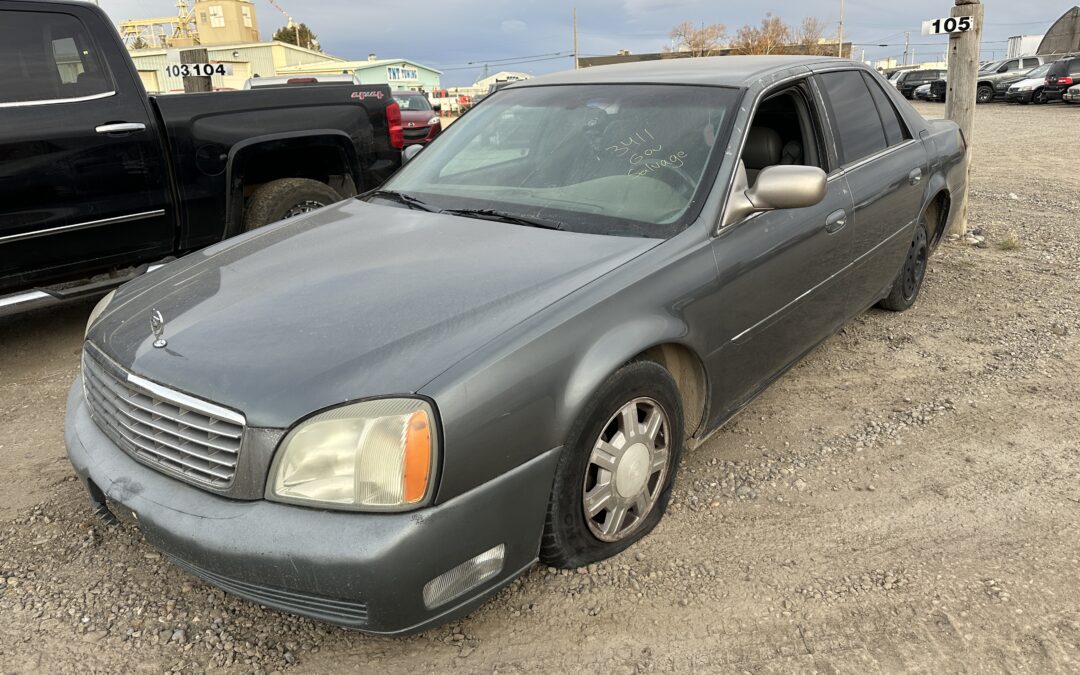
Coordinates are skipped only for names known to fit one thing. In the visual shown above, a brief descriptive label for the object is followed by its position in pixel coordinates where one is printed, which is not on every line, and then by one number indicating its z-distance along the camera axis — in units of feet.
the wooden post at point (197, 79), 27.94
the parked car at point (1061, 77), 88.53
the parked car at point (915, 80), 119.83
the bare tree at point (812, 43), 181.60
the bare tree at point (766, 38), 194.70
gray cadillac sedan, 6.41
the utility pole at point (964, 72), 22.80
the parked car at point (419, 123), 54.29
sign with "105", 22.70
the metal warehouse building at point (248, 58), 150.26
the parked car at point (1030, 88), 93.20
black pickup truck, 14.16
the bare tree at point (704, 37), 214.07
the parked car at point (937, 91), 110.22
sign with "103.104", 27.63
